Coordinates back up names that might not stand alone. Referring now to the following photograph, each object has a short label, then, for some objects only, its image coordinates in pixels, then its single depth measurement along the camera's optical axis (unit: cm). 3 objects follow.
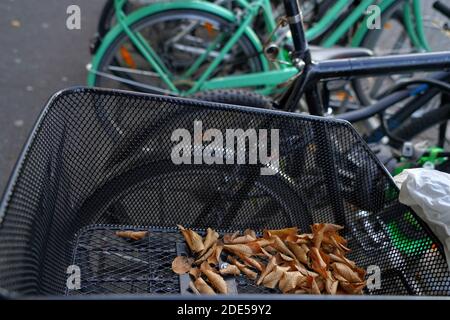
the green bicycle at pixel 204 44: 108
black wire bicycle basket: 61
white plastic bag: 59
